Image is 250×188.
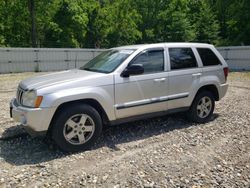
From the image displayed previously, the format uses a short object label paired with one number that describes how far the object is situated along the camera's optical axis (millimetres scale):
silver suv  4164
